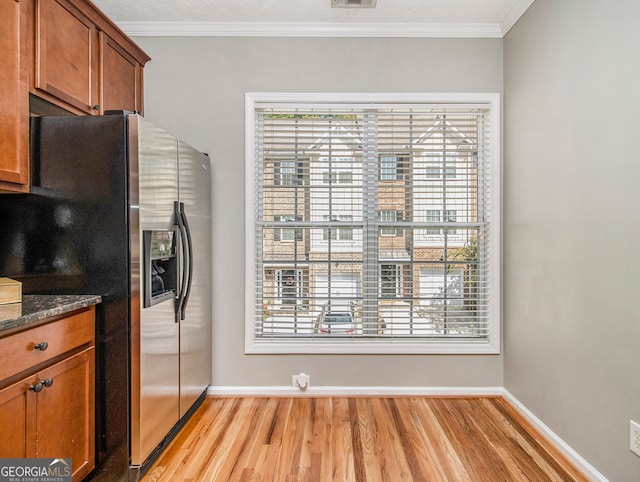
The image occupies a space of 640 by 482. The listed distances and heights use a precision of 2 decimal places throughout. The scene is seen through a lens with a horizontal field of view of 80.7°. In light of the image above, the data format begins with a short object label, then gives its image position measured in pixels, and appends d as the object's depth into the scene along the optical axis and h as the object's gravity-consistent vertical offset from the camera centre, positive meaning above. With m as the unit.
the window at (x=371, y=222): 2.86 +0.12
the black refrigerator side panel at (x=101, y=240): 1.76 -0.02
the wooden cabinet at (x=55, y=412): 1.37 -0.70
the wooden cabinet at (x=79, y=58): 1.78 +0.96
